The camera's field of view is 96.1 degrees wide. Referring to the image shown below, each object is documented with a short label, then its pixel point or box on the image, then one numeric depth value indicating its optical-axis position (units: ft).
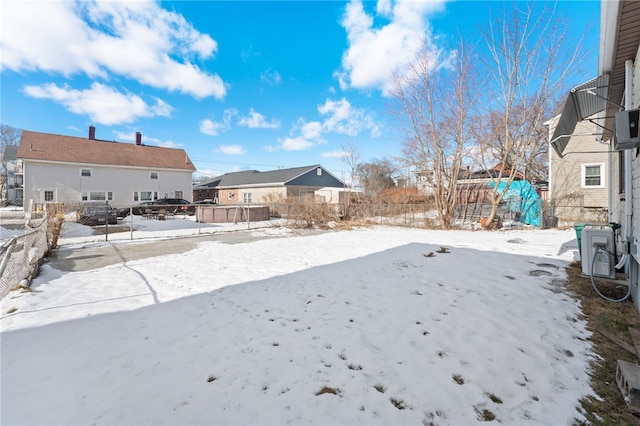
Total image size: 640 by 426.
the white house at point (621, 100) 11.51
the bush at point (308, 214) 48.98
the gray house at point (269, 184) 101.60
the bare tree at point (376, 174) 115.34
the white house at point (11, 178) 140.36
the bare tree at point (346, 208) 55.06
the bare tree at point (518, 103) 41.91
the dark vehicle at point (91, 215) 50.44
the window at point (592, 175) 48.67
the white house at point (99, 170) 78.95
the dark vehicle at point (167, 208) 75.79
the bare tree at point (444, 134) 47.01
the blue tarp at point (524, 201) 48.96
